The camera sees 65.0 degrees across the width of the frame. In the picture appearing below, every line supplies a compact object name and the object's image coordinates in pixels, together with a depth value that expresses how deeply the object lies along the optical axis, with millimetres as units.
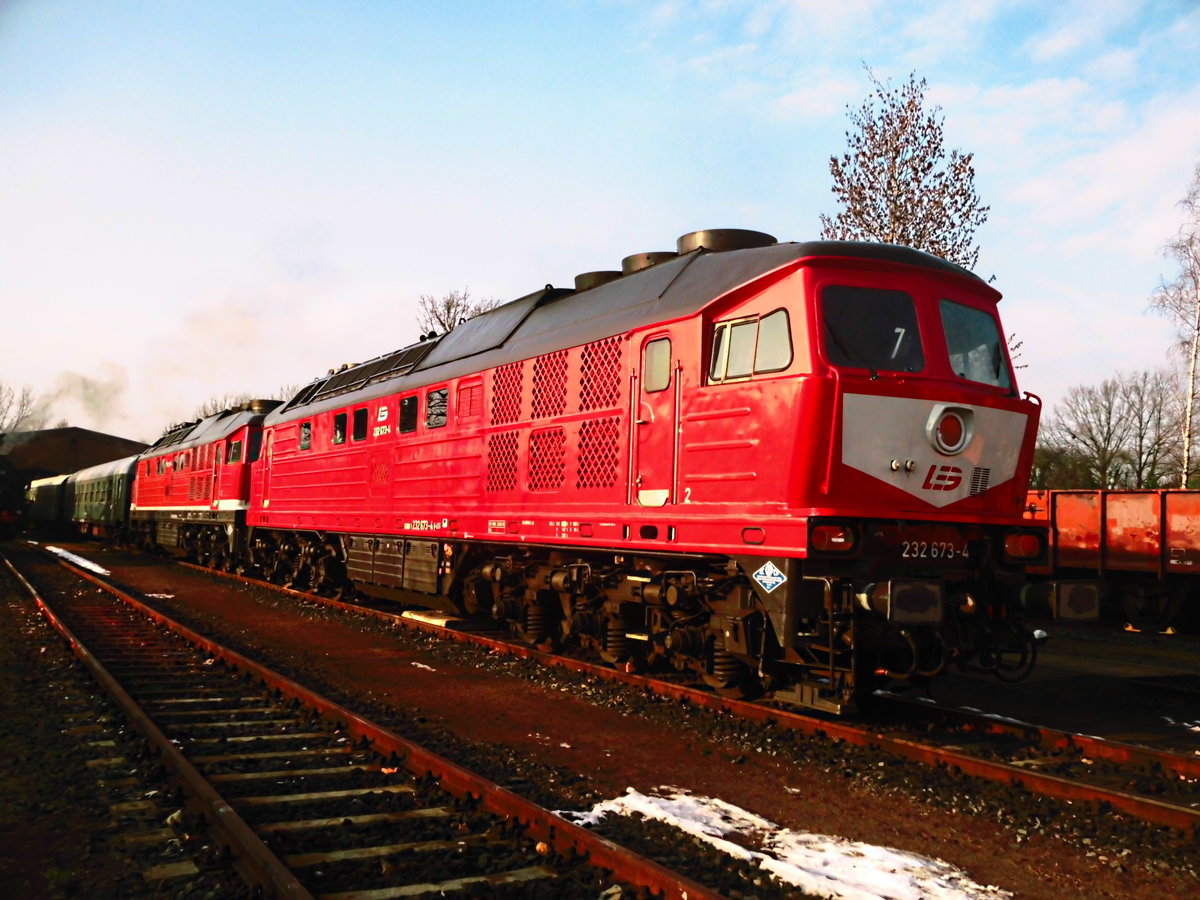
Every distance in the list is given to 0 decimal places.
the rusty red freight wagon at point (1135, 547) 15391
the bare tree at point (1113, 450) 48344
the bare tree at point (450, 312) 45781
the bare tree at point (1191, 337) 26891
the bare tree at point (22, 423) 92912
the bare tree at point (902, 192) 23125
